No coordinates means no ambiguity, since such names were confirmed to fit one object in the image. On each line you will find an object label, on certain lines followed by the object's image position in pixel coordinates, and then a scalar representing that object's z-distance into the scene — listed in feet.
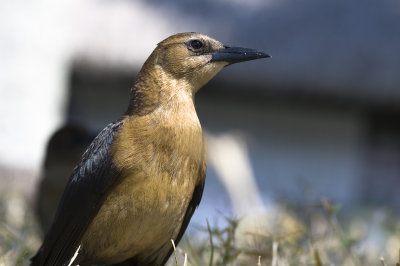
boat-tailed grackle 18.12
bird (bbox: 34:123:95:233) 31.07
